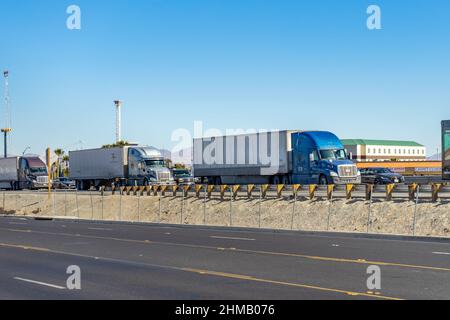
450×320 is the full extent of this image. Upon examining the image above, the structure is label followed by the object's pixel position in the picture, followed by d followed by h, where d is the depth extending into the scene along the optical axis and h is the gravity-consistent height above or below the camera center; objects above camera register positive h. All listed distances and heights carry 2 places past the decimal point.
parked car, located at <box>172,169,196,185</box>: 66.56 -0.10
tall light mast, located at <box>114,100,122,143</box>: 129.39 +10.99
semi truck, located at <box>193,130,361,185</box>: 46.16 +1.10
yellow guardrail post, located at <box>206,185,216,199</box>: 45.11 -0.89
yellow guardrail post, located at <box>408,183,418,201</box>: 33.59 -0.85
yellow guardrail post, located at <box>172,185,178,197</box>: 48.25 -1.00
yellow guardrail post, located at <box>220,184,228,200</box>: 44.02 -0.93
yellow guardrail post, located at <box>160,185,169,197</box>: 48.54 -0.99
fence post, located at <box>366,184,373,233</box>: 35.47 -0.86
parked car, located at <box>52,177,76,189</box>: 84.11 -0.93
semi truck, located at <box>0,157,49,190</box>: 74.94 +0.37
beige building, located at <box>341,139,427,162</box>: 151.25 +5.80
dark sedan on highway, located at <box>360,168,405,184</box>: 54.03 -0.20
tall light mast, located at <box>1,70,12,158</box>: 113.38 +7.26
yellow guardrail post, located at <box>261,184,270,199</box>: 40.94 -0.87
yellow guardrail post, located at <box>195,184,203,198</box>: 45.67 -0.95
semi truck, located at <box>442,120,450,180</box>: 40.41 +1.45
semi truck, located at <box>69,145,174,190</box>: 59.09 +0.78
